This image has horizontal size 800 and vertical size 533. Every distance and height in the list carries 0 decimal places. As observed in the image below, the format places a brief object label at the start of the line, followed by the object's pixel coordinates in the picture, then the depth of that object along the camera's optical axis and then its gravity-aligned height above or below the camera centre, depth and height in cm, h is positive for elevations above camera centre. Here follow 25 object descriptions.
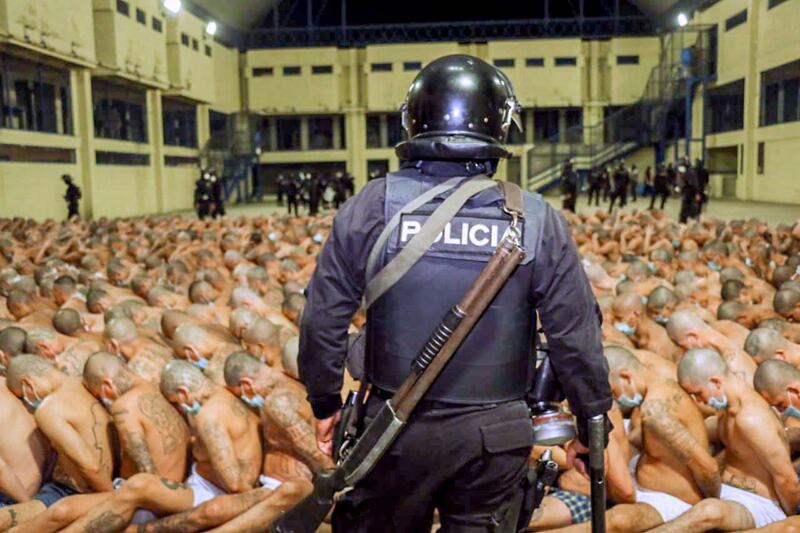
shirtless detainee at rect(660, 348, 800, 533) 359 -132
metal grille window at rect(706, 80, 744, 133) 2747 +207
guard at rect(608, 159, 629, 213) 2259 -42
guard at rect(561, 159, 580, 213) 1936 -39
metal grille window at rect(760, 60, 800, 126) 2291 +208
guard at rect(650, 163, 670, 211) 2145 -47
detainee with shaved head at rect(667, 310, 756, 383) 441 -100
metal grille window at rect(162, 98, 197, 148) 2844 +192
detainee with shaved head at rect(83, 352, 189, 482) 399 -121
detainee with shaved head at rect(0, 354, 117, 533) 383 -128
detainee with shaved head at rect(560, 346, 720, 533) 364 -133
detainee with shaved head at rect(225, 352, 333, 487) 393 -117
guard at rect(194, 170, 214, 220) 2095 -51
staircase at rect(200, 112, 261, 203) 3127 +84
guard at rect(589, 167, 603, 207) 2406 -49
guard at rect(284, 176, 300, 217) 2381 -51
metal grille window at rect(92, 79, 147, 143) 2327 +197
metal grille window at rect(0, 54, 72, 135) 1817 +195
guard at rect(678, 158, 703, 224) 1545 -57
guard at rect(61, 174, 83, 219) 1959 -45
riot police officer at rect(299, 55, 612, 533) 232 -47
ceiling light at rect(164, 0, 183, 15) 2380 +507
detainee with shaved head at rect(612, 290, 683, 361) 564 -110
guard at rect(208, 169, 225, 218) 2152 -56
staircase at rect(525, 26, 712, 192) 2889 +156
